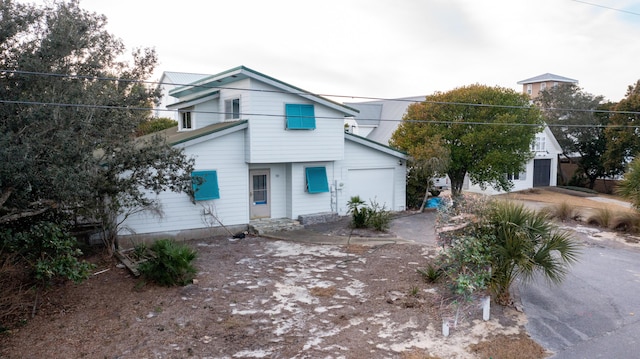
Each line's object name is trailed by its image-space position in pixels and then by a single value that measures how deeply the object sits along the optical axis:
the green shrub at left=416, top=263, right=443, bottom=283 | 10.20
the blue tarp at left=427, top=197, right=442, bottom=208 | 21.56
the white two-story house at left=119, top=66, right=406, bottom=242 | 15.54
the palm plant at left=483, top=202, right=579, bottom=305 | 8.37
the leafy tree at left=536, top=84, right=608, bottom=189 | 36.28
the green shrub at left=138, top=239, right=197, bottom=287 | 9.96
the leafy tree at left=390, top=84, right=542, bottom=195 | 21.27
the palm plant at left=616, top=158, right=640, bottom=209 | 16.66
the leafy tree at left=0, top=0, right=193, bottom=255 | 7.79
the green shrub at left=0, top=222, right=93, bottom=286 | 8.34
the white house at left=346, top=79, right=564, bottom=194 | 33.25
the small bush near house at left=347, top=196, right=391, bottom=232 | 16.34
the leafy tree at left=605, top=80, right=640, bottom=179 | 31.64
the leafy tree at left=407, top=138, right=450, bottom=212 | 19.38
